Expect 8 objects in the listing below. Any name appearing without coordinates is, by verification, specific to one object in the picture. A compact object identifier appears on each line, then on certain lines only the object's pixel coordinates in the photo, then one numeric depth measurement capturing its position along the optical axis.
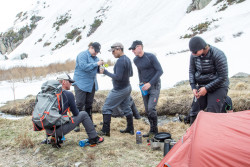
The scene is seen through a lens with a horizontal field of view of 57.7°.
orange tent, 2.36
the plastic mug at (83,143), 4.35
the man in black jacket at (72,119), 3.97
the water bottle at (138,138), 4.54
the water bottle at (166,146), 3.86
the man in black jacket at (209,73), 3.67
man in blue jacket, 4.91
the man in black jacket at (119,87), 4.55
